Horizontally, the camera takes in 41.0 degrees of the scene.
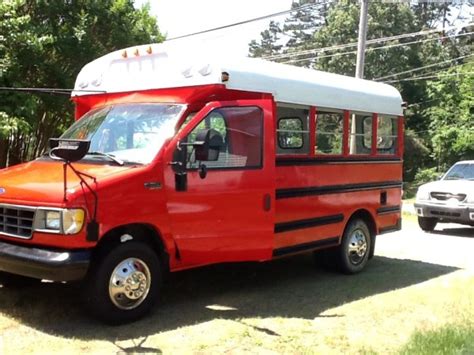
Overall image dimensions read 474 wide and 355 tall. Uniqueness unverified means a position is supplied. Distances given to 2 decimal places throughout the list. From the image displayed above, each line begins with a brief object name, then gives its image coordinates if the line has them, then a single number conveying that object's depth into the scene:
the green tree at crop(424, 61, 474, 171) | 32.16
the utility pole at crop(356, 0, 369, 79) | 19.25
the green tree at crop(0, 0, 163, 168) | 11.52
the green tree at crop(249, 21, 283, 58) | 59.39
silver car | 13.34
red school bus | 5.63
